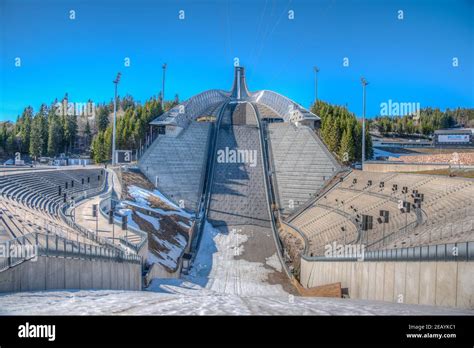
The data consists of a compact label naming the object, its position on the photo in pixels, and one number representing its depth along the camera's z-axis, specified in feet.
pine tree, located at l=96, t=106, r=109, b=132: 286.87
